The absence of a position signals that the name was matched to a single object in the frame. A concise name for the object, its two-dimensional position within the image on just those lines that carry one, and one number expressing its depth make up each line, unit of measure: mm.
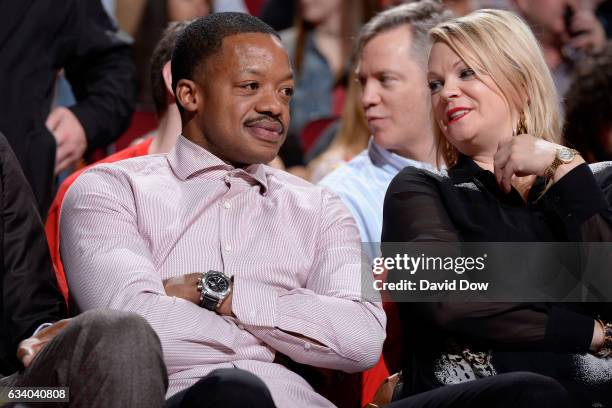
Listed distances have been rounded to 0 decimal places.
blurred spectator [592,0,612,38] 10094
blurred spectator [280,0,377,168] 9633
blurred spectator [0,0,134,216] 6242
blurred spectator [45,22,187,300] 5809
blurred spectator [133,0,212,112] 8672
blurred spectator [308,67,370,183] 8078
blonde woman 4586
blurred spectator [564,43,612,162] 7562
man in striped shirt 4355
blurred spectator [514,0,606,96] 9445
